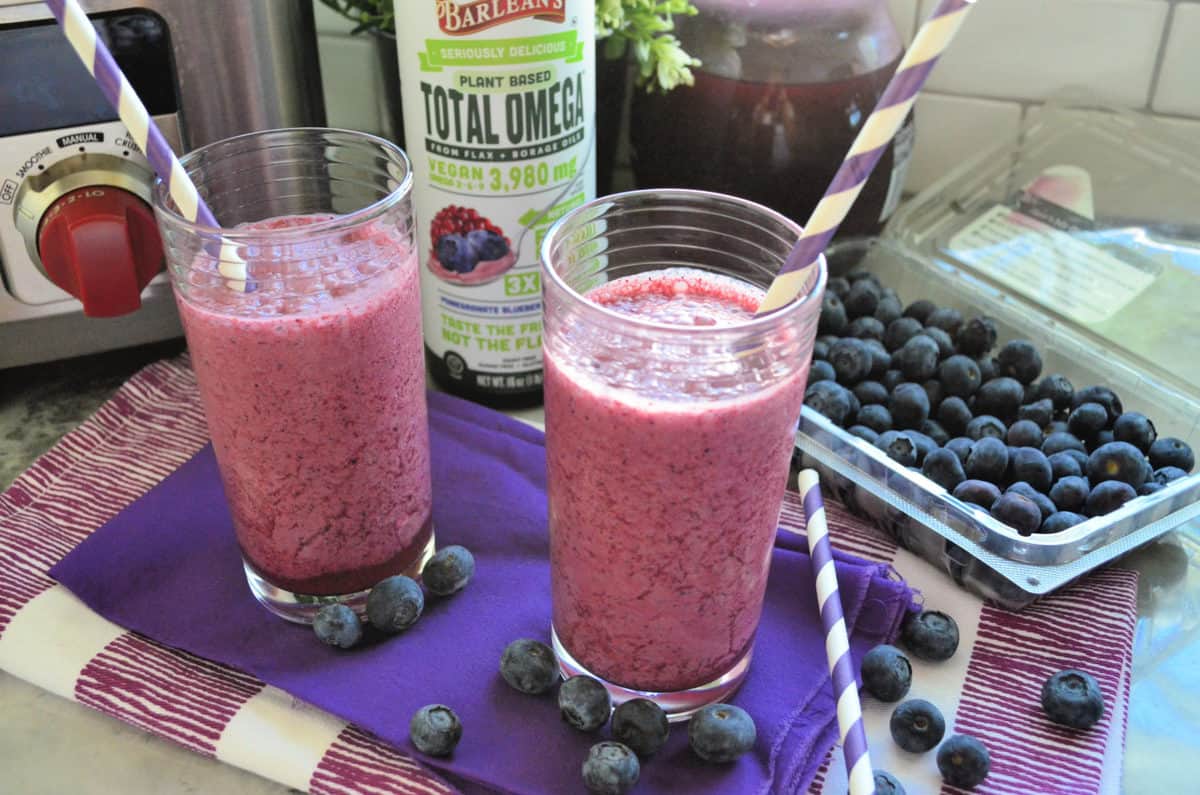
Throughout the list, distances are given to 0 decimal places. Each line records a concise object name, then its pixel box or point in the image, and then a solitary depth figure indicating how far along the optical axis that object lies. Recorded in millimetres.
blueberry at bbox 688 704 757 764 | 691
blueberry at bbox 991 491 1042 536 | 835
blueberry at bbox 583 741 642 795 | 668
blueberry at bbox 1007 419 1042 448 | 935
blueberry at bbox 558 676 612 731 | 707
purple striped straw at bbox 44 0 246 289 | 643
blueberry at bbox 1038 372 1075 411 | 987
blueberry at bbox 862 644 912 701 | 748
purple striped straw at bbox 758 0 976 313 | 533
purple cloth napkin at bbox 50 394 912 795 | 705
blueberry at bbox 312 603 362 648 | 769
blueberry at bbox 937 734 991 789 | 697
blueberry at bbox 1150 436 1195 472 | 903
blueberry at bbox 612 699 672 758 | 698
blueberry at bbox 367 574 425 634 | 783
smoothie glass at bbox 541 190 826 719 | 627
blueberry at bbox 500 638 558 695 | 738
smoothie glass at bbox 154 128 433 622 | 705
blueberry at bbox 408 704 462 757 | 692
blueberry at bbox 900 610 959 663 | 787
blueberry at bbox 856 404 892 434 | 957
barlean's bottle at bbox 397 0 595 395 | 868
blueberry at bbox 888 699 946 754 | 719
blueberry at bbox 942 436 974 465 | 923
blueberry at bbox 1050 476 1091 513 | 870
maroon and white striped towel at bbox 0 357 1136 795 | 712
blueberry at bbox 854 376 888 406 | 985
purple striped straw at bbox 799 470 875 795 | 662
